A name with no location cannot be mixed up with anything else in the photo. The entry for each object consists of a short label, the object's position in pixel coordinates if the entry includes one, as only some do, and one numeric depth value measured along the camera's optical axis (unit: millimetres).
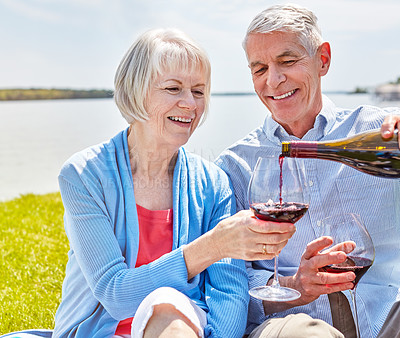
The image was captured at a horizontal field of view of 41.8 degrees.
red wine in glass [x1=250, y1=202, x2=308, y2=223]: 1697
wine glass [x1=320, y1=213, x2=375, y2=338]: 1832
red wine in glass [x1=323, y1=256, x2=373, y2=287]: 1823
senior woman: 1924
